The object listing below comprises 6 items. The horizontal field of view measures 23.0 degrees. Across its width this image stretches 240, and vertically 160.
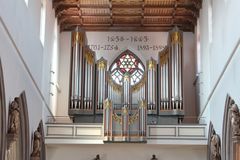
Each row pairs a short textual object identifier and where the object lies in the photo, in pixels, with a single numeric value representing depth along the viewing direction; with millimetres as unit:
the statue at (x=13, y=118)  14266
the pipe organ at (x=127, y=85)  22000
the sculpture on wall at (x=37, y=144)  17859
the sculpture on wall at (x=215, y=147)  17516
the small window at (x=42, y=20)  19562
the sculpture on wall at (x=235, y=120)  14289
